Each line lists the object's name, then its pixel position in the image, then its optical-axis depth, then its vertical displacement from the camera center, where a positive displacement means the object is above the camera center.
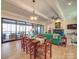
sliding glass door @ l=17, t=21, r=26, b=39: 5.62 +0.16
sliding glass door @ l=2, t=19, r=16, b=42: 4.56 -0.08
